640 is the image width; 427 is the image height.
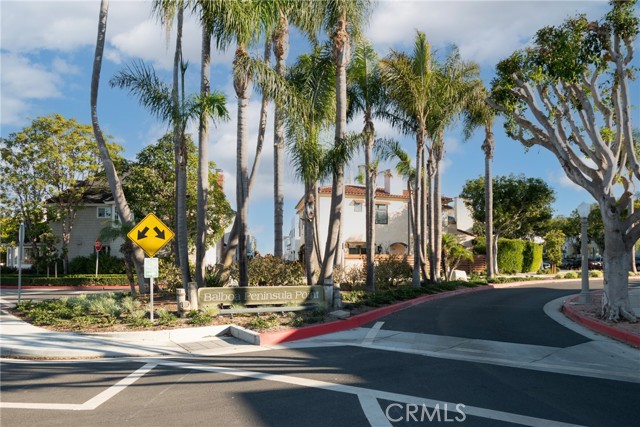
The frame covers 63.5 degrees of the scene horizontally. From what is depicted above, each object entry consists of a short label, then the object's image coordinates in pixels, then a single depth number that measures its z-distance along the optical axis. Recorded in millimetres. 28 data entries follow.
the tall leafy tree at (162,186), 31750
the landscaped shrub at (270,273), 19172
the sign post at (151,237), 13258
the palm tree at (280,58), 17016
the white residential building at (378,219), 39031
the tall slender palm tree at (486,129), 26159
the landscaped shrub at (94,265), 37125
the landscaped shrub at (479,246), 43100
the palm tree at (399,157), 25134
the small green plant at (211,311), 13602
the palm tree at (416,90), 21969
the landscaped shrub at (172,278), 18922
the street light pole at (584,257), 17203
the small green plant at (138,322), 12836
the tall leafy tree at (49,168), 34844
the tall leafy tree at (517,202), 44375
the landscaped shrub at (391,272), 23703
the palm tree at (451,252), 30875
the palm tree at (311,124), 17438
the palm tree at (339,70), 17047
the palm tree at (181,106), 15312
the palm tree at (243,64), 15000
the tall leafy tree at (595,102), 12930
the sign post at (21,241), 17547
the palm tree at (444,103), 23734
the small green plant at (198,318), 12977
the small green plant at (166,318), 12952
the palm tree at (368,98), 21547
